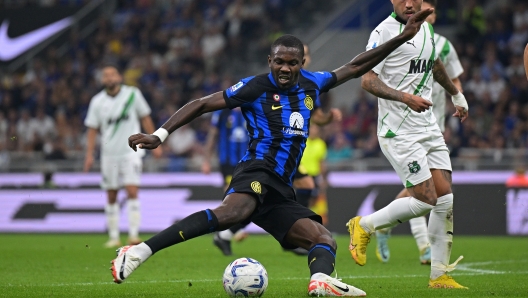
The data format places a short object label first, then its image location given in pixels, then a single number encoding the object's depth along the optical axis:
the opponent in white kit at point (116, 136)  24.69
